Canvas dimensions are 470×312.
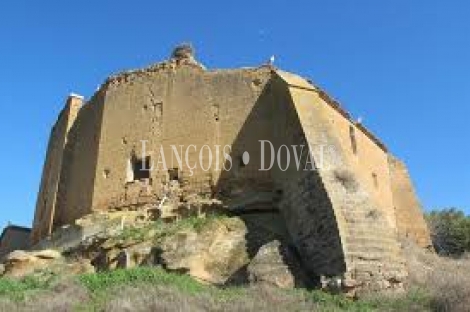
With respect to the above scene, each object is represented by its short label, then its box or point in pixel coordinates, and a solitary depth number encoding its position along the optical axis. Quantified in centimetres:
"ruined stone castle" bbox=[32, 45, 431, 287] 1397
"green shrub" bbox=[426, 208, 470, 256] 2533
